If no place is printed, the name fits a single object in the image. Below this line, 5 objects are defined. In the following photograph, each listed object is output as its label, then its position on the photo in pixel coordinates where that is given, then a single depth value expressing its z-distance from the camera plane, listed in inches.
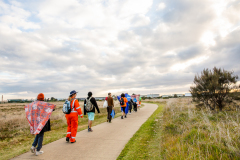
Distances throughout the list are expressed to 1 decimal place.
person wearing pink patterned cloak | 196.4
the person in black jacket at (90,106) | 313.4
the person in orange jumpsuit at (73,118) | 241.9
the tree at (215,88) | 570.9
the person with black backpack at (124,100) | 504.1
